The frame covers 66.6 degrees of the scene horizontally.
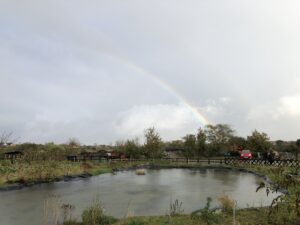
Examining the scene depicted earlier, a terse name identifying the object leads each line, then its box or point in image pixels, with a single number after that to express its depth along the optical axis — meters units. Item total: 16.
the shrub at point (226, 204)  7.46
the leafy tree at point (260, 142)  34.78
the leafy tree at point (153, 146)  35.12
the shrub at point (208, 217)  6.27
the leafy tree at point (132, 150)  35.00
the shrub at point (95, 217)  6.41
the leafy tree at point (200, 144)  39.58
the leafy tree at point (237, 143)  42.62
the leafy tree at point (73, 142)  58.52
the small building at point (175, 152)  46.43
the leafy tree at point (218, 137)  40.88
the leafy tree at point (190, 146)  39.70
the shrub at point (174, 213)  7.41
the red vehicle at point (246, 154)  31.92
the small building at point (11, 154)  24.85
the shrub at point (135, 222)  6.31
